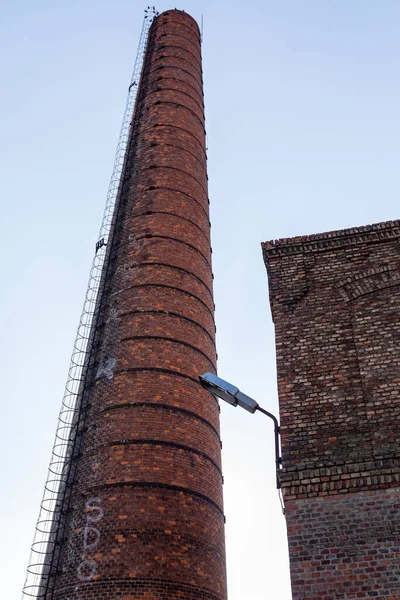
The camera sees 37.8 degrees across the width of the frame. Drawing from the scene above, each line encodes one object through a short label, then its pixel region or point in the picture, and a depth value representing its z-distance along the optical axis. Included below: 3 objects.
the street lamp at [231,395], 5.73
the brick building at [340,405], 5.09
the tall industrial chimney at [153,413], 9.41
